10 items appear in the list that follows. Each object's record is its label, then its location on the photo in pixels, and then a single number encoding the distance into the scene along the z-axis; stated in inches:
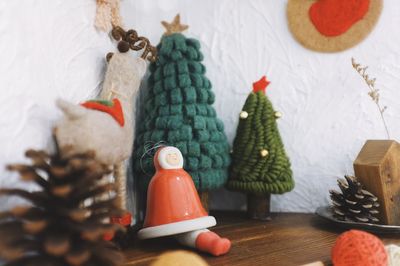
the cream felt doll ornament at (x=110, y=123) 16.9
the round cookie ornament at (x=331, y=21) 27.1
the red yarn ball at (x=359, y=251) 16.4
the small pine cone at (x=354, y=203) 23.1
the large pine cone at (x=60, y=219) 13.1
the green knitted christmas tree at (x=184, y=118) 23.9
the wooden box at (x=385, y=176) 23.0
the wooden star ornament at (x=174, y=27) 27.5
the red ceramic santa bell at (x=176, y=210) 19.5
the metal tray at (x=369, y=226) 22.0
